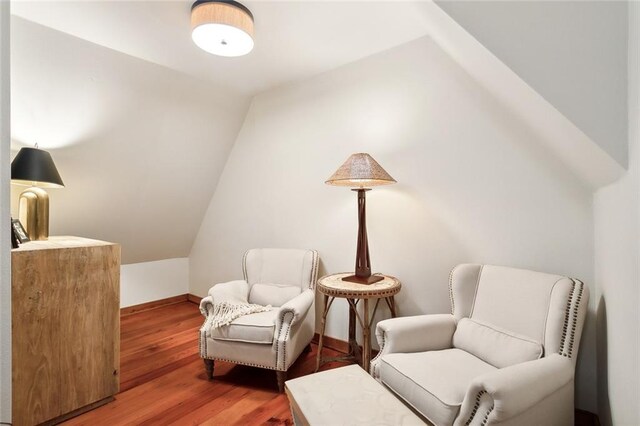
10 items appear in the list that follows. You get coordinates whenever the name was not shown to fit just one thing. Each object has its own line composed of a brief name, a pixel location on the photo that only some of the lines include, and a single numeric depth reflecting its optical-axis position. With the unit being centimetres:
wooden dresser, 161
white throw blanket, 214
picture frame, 181
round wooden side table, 192
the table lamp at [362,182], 201
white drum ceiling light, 174
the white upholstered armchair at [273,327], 204
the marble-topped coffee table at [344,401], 110
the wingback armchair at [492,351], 115
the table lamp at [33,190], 201
